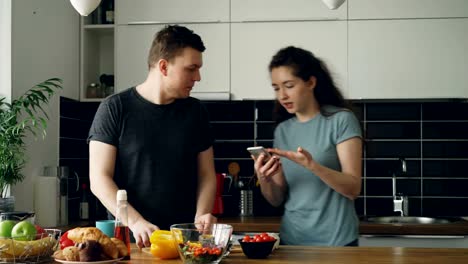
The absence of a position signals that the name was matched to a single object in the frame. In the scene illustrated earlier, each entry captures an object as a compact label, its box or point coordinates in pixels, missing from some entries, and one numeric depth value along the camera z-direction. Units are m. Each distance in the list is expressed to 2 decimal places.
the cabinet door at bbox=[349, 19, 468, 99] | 3.60
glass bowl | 1.69
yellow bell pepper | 1.81
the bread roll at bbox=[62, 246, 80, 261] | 1.66
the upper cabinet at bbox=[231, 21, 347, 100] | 3.66
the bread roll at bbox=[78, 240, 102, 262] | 1.65
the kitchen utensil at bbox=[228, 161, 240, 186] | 4.02
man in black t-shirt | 2.29
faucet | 3.85
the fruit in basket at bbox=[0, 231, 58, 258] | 1.63
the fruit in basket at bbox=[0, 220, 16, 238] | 1.70
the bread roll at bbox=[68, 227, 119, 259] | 1.69
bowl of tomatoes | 1.84
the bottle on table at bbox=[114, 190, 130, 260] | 1.81
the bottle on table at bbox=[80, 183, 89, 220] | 3.82
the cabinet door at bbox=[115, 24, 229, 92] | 3.73
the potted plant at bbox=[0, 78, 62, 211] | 2.79
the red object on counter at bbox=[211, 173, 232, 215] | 3.77
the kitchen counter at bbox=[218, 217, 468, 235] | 3.32
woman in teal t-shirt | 2.21
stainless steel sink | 3.70
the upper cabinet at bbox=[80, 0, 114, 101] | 3.92
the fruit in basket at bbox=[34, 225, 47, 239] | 1.70
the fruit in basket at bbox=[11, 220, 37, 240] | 1.67
